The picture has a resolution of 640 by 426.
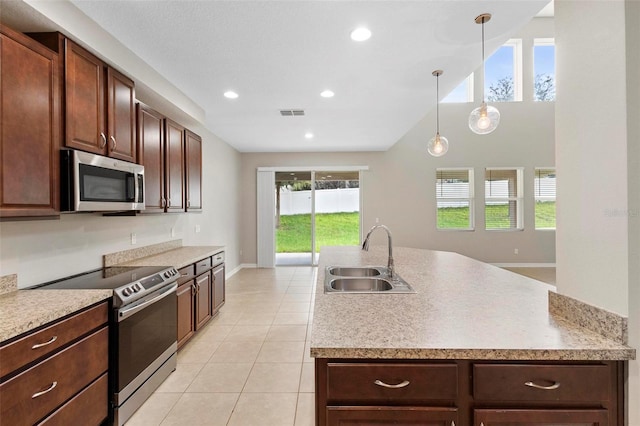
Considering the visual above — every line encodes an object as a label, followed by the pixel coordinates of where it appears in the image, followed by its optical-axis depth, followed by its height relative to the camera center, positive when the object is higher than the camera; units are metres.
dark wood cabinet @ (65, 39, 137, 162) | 1.82 +0.74
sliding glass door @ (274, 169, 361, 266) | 6.86 -0.03
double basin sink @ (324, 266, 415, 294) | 1.93 -0.49
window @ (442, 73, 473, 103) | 6.70 +2.65
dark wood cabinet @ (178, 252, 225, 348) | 2.74 -0.86
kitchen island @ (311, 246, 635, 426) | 0.99 -0.57
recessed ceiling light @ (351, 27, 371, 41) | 2.12 +1.30
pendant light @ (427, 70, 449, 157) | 3.57 +0.79
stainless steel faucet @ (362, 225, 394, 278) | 2.14 -0.38
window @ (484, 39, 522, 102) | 6.72 +3.11
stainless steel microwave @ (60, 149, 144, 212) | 1.76 +0.20
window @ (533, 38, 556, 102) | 6.61 +3.10
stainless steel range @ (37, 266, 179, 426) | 1.82 -0.80
